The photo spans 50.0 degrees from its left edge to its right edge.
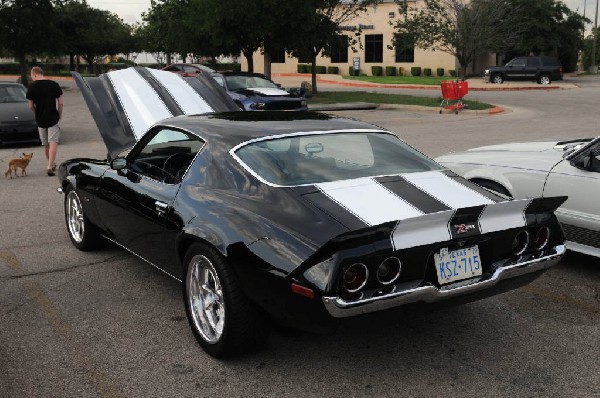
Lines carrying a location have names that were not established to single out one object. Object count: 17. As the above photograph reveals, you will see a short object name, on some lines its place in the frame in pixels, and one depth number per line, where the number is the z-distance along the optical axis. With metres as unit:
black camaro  3.34
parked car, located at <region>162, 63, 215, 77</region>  26.75
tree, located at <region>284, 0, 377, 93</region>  26.39
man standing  10.92
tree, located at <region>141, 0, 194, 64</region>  32.12
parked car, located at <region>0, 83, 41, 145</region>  14.34
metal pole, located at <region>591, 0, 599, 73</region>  66.60
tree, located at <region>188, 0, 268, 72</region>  25.83
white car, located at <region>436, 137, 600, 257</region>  5.36
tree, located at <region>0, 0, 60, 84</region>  33.50
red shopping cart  23.27
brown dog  10.43
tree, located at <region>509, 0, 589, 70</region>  52.38
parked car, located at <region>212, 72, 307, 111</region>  18.30
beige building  55.12
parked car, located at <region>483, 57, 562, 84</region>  41.94
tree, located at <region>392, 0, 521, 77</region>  31.67
